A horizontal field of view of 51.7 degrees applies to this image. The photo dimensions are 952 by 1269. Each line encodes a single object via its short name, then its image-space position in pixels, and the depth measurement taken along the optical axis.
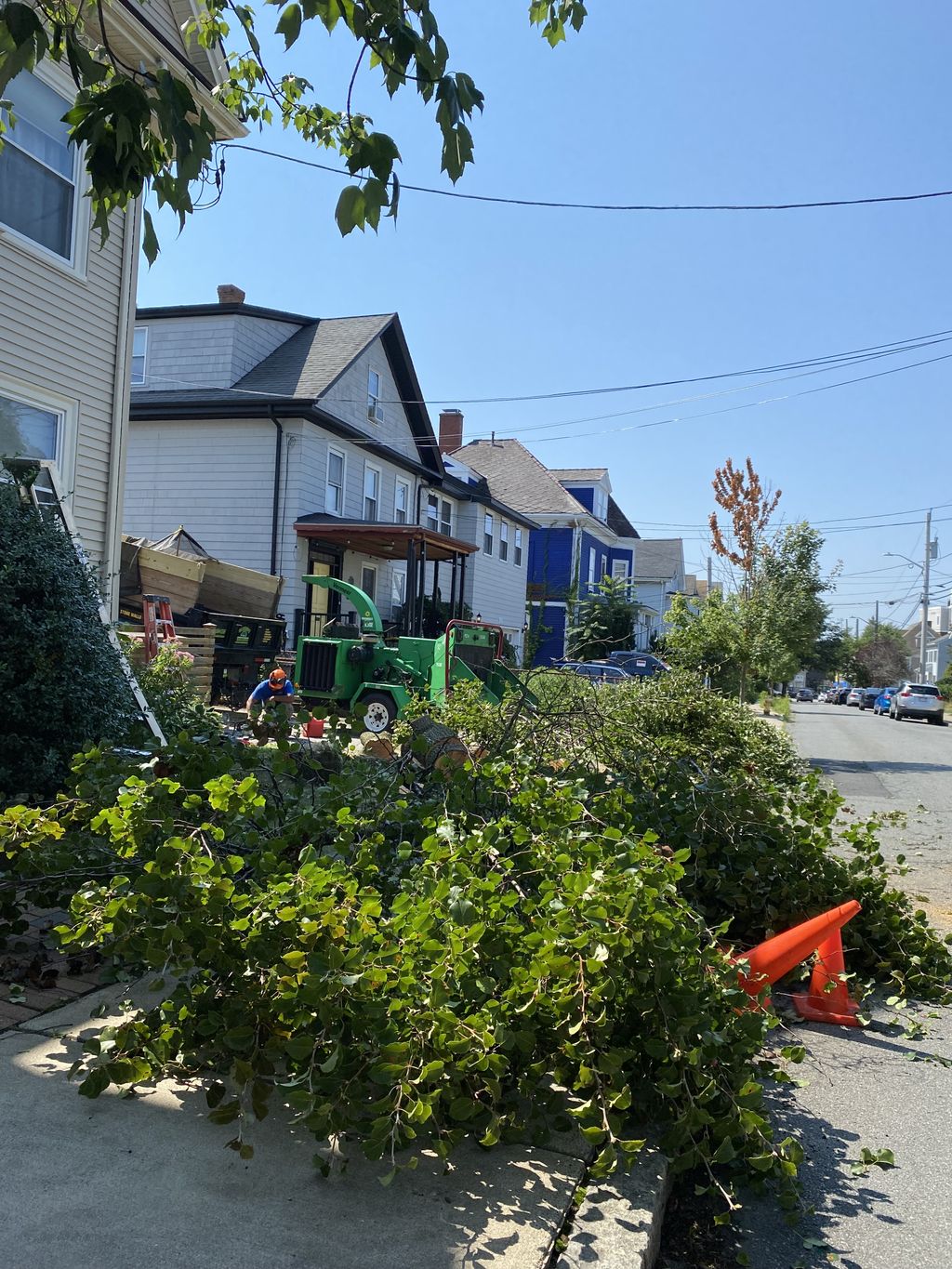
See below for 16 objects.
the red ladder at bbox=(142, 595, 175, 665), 12.20
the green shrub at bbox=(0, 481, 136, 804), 5.23
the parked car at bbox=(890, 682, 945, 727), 40.44
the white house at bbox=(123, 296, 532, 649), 19.41
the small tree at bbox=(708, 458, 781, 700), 22.62
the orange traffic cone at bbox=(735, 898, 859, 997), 3.95
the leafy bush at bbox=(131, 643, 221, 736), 8.01
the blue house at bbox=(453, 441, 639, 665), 39.62
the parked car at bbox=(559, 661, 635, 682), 20.77
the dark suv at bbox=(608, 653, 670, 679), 29.17
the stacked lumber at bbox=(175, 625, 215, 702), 13.48
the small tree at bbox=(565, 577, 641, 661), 36.38
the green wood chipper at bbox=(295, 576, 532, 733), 13.02
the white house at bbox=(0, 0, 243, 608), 9.23
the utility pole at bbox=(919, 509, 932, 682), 57.76
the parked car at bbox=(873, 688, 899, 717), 47.75
